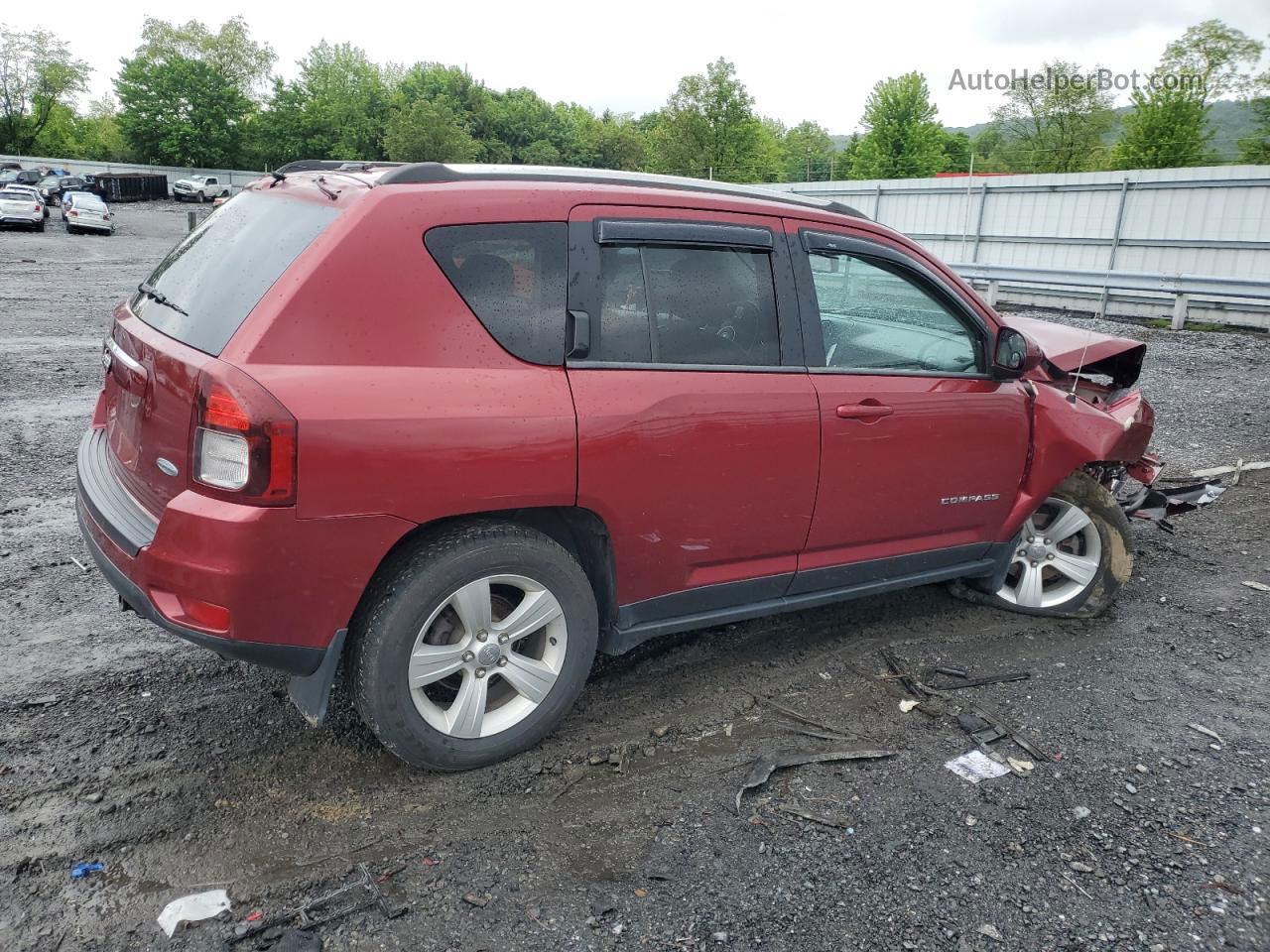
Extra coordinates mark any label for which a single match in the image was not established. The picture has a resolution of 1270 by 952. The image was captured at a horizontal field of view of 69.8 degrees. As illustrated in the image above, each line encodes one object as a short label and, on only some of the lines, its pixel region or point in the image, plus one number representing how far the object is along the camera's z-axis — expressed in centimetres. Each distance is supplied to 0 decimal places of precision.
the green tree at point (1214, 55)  4303
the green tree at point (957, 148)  8604
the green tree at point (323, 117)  8306
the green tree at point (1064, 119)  5516
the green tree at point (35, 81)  8181
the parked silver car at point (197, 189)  5832
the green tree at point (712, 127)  5791
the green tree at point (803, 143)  11225
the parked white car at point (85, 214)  3284
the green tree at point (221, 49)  9131
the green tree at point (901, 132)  5997
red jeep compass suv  269
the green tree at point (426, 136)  7662
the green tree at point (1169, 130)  3675
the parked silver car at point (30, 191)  3264
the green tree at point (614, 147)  10794
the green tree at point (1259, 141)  3859
